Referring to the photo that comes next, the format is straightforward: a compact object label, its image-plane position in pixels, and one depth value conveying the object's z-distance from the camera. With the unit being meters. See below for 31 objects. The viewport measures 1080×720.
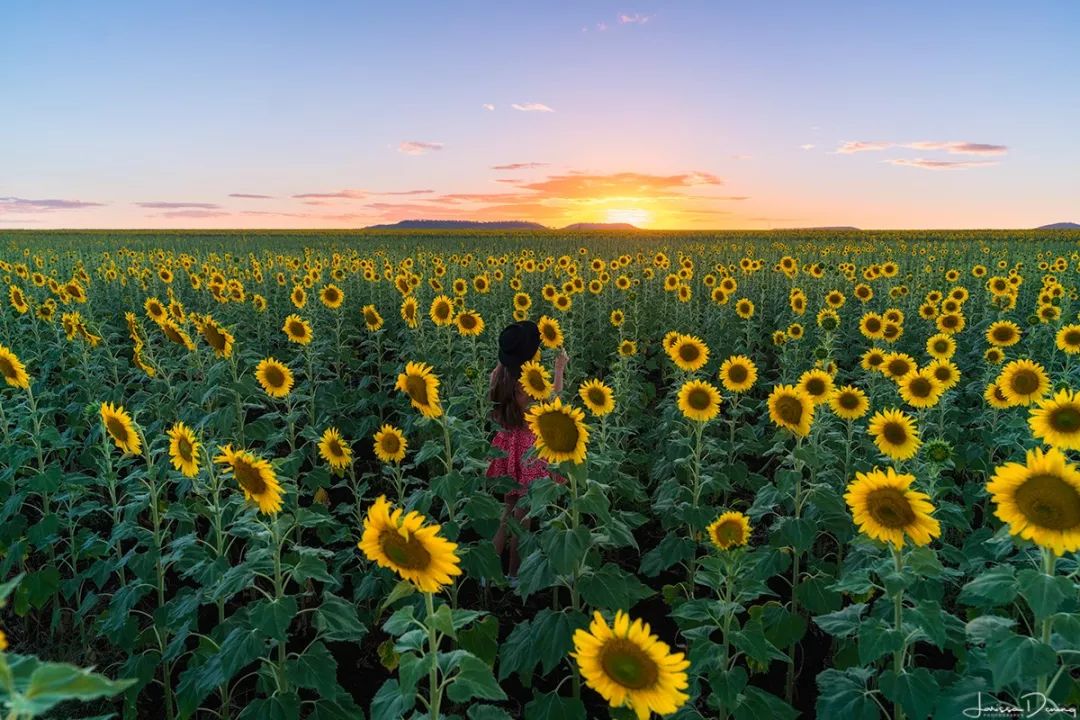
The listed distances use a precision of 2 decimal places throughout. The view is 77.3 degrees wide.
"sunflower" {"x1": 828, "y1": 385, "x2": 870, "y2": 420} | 5.20
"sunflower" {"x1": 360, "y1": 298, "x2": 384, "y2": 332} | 8.46
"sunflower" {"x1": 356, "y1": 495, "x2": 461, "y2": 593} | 2.34
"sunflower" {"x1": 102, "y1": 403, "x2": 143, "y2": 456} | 4.24
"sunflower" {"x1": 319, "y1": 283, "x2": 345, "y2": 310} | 9.58
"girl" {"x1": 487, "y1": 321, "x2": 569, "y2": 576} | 5.69
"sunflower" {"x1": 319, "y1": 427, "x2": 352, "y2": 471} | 5.02
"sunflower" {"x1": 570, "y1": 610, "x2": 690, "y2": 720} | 2.16
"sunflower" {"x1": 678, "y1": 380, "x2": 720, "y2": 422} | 5.12
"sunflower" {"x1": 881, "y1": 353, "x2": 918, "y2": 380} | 6.57
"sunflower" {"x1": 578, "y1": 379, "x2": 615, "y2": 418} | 4.98
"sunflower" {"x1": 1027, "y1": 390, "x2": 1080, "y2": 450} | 3.68
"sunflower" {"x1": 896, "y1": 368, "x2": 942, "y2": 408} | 5.70
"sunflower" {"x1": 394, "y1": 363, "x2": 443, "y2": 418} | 3.83
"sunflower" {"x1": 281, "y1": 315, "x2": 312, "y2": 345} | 7.25
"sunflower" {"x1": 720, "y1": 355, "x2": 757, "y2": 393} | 5.96
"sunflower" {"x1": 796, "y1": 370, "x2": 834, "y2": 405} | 5.17
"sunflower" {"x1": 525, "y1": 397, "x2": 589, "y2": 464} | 3.34
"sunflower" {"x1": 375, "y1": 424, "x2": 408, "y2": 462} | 4.79
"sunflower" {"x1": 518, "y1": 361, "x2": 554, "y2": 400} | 5.07
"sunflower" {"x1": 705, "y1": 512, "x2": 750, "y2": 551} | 3.54
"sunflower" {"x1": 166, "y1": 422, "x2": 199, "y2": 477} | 3.88
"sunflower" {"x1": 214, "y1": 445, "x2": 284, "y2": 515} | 3.26
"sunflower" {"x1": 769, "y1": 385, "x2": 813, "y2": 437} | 4.63
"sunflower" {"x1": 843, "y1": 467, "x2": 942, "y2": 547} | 3.01
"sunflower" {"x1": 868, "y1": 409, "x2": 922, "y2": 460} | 4.47
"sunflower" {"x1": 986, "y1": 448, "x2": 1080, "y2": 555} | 2.65
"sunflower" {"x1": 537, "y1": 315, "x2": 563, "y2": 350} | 7.73
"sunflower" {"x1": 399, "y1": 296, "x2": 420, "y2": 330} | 8.99
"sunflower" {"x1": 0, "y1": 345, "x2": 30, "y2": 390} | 5.21
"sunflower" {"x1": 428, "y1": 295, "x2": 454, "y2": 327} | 8.55
